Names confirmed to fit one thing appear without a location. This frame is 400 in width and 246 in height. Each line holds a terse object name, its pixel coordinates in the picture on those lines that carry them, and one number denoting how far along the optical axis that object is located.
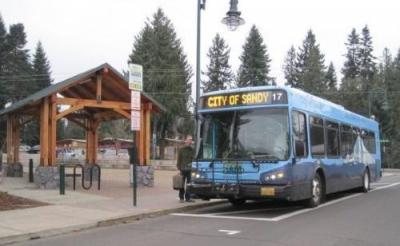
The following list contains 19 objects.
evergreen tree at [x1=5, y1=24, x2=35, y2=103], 83.11
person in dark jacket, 17.22
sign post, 16.14
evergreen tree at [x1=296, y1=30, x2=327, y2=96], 87.62
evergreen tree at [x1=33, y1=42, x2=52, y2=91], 90.28
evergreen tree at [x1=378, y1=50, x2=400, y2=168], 71.50
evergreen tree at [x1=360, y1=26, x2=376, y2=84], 105.04
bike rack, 20.36
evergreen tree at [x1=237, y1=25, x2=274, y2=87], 79.44
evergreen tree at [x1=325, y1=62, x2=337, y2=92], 99.72
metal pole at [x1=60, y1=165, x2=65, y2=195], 18.41
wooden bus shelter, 20.56
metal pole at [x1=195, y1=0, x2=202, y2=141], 19.27
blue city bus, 14.30
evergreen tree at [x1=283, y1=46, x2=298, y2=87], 93.39
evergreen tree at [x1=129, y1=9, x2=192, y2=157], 62.38
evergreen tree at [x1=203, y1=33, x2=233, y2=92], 86.56
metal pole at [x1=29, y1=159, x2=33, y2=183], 23.91
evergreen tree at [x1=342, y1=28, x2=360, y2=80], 106.75
